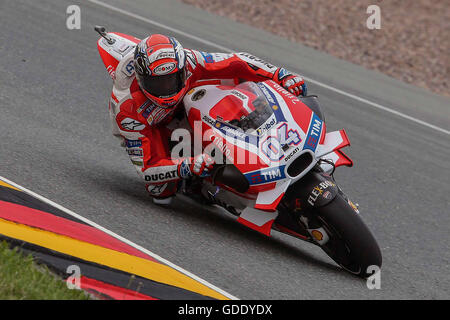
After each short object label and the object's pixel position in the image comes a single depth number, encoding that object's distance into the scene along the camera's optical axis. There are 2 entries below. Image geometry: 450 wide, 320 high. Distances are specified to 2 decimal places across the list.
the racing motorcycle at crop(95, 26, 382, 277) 10.80
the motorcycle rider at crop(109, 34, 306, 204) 11.46
